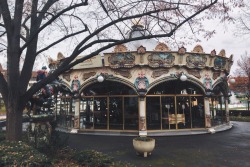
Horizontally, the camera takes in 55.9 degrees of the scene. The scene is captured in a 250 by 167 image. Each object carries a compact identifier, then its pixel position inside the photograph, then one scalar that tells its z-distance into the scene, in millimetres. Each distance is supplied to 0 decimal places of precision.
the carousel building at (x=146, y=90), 14828
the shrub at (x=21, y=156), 5211
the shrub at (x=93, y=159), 7227
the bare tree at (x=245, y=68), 32900
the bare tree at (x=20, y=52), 7531
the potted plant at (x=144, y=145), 9297
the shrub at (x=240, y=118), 23609
